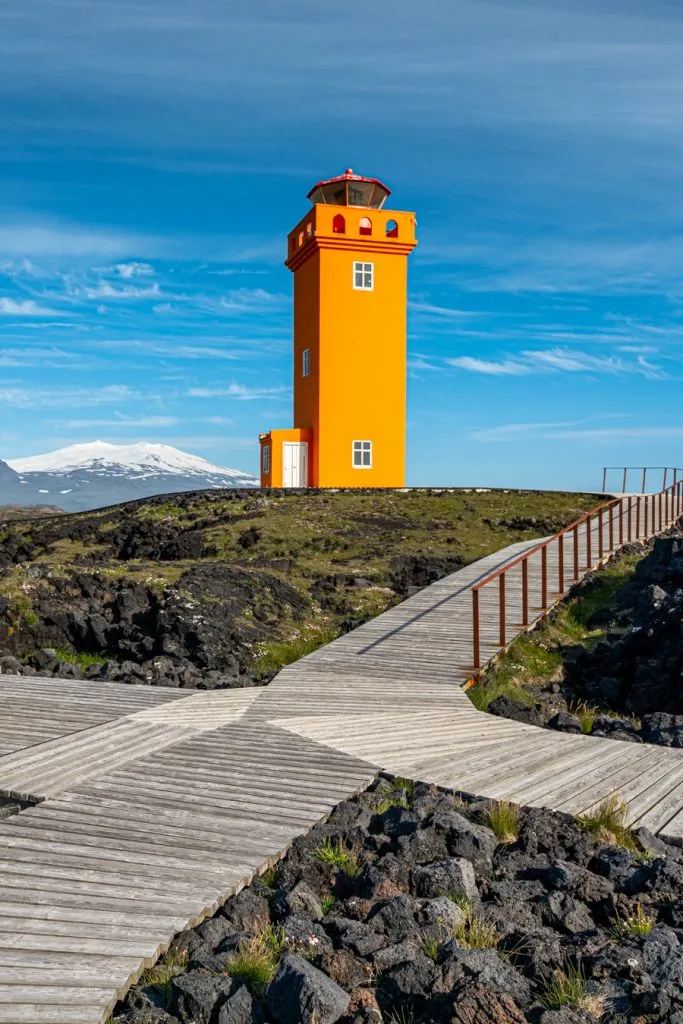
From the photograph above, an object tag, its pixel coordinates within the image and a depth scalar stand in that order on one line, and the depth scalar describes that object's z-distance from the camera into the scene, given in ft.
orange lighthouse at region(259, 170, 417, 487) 104.17
